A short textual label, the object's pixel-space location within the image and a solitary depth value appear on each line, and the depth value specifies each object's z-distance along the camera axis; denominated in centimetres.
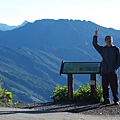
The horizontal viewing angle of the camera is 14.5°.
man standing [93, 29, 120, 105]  1219
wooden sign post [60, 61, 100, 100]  1388
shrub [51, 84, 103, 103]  1353
